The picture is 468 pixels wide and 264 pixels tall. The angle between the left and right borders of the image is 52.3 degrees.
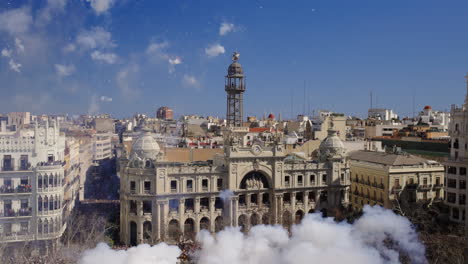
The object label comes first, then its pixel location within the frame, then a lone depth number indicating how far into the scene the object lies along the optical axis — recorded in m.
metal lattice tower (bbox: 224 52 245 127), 83.31
